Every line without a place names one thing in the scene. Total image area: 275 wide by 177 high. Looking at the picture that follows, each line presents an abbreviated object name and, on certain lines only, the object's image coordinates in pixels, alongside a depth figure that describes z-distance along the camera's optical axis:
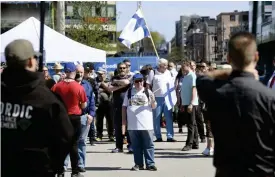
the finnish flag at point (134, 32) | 19.36
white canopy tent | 17.75
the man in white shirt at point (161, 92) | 14.15
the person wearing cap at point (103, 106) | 15.02
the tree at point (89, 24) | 42.00
